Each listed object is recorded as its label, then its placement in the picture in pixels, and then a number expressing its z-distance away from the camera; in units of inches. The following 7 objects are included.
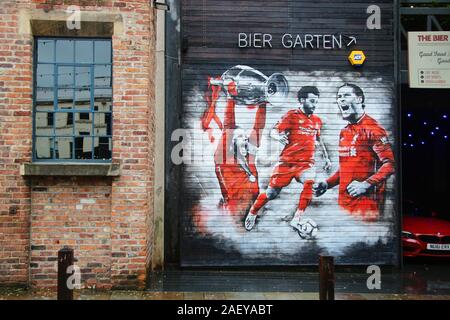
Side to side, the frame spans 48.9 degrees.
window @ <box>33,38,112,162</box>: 314.8
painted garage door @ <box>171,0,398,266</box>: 360.2
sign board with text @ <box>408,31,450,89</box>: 367.6
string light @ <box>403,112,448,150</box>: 691.4
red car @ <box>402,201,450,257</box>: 391.2
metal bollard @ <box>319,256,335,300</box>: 216.2
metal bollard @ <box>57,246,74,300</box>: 209.9
